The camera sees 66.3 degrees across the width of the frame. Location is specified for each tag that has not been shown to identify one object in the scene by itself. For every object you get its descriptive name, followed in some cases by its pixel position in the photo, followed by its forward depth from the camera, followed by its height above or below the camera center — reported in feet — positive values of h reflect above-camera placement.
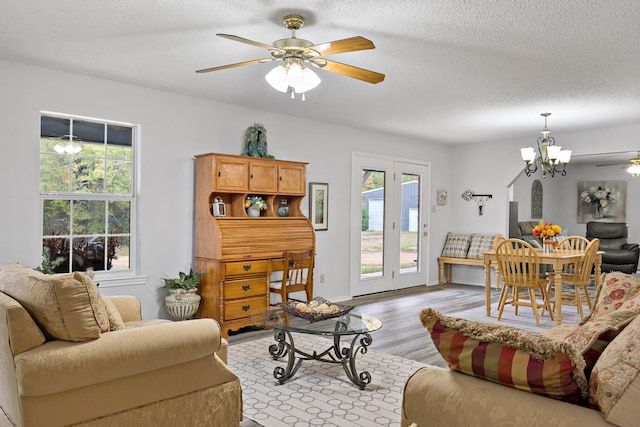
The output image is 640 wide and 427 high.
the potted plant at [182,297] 15.23 -2.60
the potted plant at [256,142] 17.52 +2.61
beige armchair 6.75 -2.20
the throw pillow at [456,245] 26.66 -1.59
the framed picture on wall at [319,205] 20.51 +0.44
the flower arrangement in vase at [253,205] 17.10 +0.34
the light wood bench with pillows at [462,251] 25.75 -1.85
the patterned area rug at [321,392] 9.45 -3.89
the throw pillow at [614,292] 8.41 -1.31
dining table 16.96 -1.53
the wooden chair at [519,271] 17.11 -1.94
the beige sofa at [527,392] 4.50 -1.76
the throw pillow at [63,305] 7.05 -1.36
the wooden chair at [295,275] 16.57 -2.14
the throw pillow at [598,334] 5.21 -1.28
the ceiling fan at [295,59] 9.50 +3.16
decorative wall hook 26.55 +1.08
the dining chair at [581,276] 17.81 -2.16
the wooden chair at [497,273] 18.01 -2.72
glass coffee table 10.63 -2.50
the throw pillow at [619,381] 4.37 -1.52
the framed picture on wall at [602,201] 35.37 +1.25
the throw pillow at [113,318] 8.19 -1.79
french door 22.68 -0.40
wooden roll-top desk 15.44 -0.76
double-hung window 14.02 +0.58
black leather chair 29.40 -1.77
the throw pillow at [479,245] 25.62 -1.49
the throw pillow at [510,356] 4.75 -1.43
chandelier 18.16 +2.35
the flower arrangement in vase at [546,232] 18.89 -0.57
